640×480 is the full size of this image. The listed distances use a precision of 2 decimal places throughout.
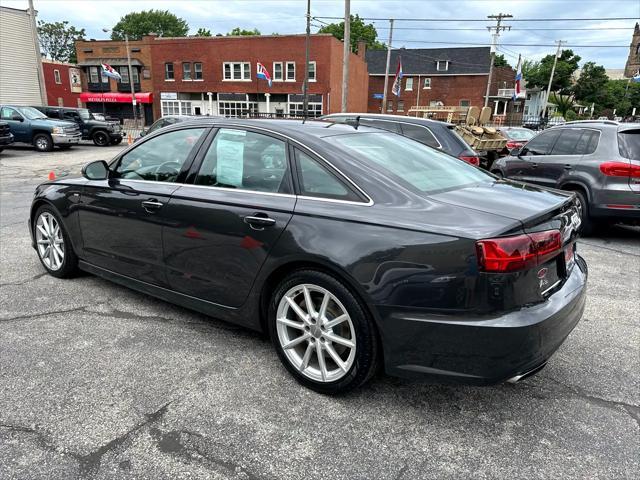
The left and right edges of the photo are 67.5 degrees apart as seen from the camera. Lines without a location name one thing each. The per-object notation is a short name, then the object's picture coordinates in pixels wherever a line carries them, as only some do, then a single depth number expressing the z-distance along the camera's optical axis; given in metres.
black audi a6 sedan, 2.28
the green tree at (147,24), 82.88
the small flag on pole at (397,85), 33.03
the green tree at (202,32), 87.13
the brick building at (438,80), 56.91
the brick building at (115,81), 47.84
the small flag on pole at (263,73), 33.36
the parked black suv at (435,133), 7.73
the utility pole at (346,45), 22.69
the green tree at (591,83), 69.62
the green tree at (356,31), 78.44
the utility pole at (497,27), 46.47
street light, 39.08
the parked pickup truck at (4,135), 16.78
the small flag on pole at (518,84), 37.00
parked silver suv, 6.27
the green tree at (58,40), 82.50
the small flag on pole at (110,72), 32.14
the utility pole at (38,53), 25.22
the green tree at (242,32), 78.18
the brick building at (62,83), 45.12
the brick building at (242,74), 43.53
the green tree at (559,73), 71.94
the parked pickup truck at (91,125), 22.26
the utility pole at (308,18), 28.38
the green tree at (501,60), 78.88
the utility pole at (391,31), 38.41
